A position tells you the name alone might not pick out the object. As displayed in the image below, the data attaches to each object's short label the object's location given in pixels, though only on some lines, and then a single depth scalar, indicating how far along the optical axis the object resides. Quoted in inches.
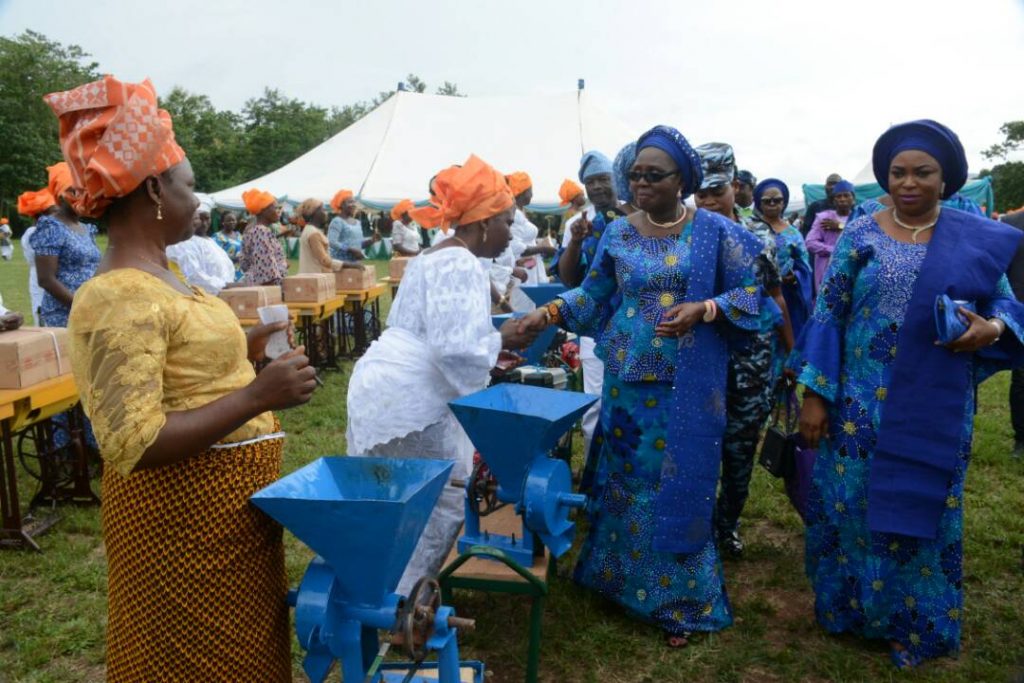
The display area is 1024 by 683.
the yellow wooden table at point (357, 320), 387.6
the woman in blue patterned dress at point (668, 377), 126.7
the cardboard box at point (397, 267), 439.5
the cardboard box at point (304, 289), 327.3
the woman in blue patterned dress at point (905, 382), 116.0
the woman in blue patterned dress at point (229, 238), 530.9
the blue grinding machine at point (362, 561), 65.7
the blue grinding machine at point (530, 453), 101.5
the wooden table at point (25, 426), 163.2
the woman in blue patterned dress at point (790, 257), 210.2
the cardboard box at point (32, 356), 161.1
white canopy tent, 733.3
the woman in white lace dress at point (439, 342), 115.9
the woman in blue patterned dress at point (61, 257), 204.7
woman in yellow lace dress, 61.9
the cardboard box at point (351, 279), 378.6
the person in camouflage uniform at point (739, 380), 142.6
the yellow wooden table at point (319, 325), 324.2
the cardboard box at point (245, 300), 277.4
